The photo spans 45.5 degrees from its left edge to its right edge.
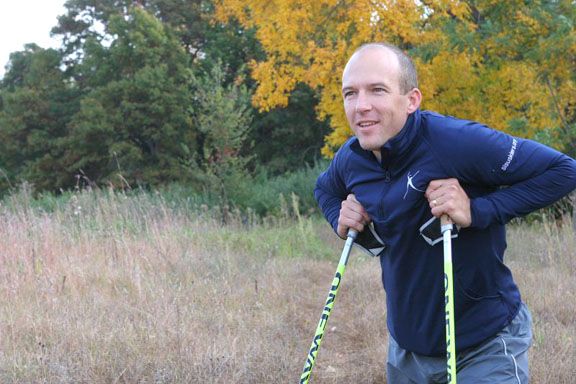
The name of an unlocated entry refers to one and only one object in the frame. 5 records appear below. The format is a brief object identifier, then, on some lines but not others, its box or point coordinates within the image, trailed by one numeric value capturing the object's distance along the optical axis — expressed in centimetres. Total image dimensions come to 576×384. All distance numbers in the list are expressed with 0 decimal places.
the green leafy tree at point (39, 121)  3325
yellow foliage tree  1021
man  273
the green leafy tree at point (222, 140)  1656
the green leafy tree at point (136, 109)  3053
